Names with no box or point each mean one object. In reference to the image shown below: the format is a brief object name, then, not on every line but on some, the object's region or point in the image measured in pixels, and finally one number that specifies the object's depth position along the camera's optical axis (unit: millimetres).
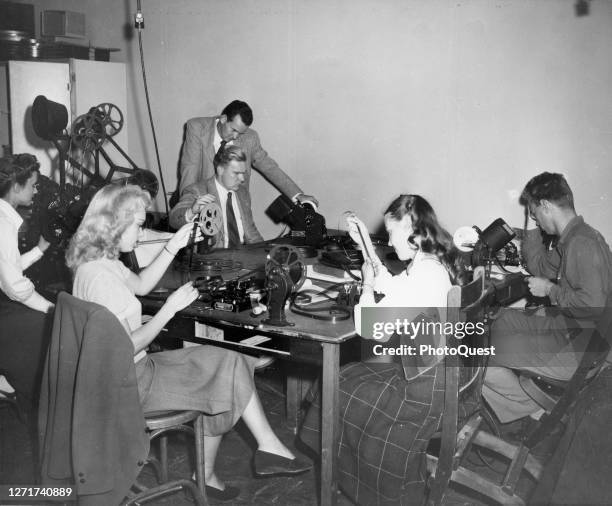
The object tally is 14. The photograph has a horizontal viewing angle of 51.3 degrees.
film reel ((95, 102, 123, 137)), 4988
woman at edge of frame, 2420
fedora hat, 4727
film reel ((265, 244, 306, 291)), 2434
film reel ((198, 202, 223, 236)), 2877
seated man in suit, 3937
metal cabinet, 5254
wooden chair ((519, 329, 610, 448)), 2137
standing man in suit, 4625
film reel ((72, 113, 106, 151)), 4969
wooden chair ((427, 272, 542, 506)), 2027
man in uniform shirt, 2756
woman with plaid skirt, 2221
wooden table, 2287
